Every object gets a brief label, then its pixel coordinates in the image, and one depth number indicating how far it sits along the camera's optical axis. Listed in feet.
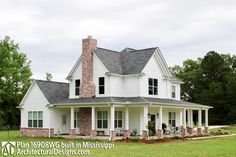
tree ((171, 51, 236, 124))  229.25
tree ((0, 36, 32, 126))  209.77
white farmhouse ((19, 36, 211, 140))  113.91
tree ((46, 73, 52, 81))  323.74
